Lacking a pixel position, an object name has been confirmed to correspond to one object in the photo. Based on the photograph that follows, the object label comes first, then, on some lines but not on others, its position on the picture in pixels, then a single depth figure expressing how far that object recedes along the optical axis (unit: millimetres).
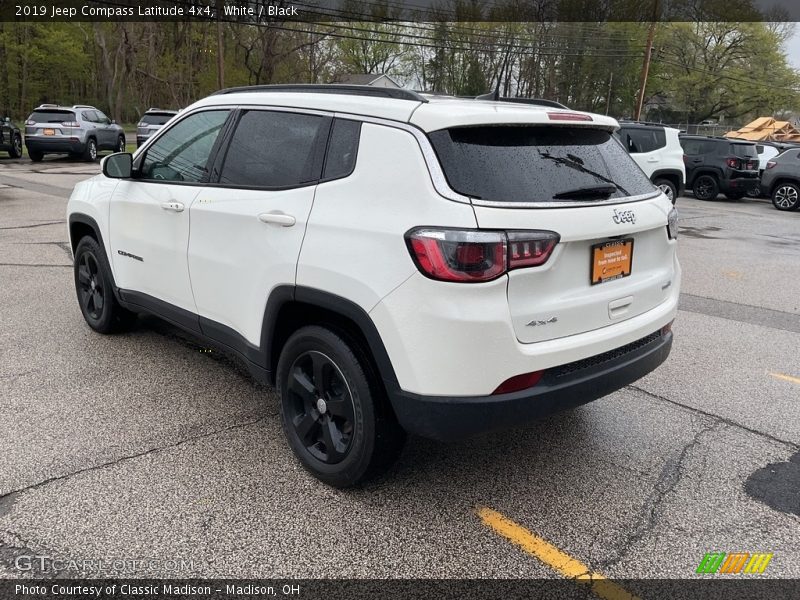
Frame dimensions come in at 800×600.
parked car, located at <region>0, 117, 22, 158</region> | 21109
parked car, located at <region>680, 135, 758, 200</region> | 17000
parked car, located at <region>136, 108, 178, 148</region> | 23797
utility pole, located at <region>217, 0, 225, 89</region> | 29922
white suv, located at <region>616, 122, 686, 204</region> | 14234
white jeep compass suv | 2471
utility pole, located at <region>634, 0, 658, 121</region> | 29283
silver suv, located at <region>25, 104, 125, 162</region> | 20203
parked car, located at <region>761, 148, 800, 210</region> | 16078
